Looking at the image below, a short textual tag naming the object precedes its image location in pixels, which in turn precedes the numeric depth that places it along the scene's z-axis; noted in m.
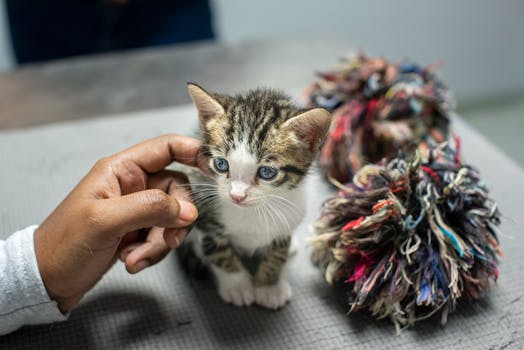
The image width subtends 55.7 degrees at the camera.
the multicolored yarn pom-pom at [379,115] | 0.40
